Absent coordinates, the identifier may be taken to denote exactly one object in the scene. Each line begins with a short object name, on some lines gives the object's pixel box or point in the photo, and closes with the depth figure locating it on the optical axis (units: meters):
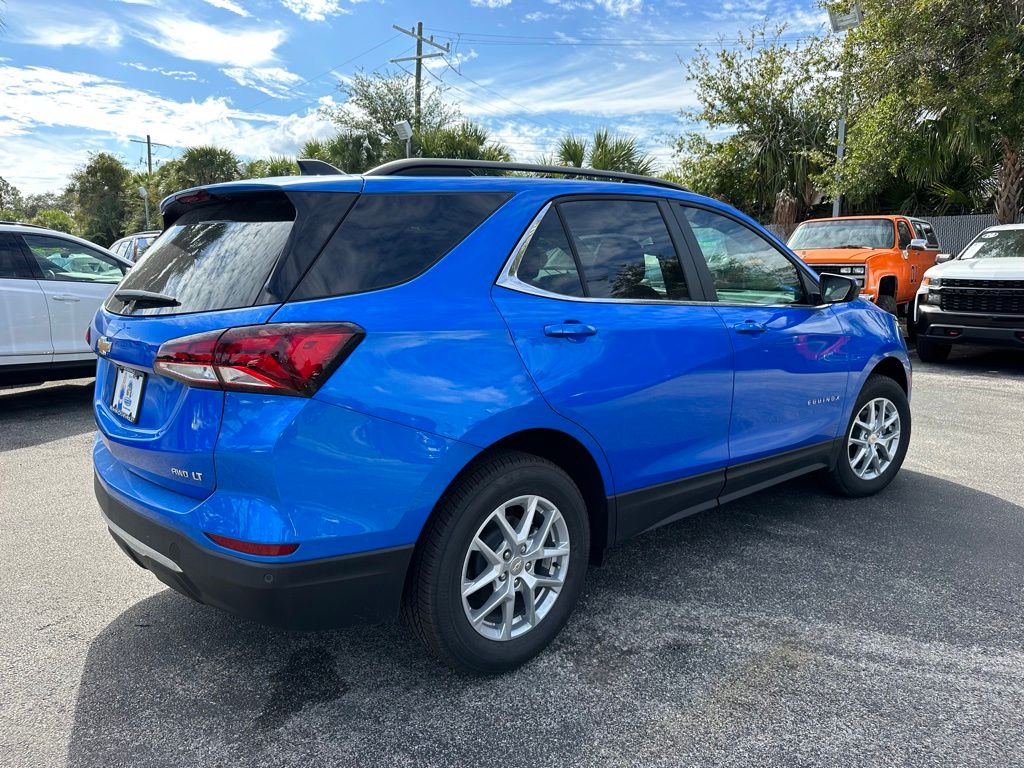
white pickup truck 8.71
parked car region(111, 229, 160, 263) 15.07
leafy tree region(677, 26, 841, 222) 20.02
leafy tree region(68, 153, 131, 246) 53.94
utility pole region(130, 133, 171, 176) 63.26
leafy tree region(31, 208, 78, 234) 59.94
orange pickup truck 10.62
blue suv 2.10
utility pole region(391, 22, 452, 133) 26.24
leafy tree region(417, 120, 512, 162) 19.61
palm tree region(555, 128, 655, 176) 18.33
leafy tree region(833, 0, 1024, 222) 11.40
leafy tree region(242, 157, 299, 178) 24.20
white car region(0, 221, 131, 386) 6.79
